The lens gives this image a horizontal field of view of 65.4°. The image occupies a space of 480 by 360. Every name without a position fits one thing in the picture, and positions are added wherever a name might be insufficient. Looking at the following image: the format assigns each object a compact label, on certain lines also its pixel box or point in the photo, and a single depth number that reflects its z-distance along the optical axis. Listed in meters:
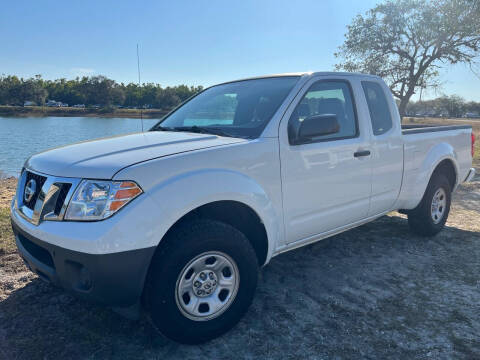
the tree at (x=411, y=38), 15.17
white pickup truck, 2.10
